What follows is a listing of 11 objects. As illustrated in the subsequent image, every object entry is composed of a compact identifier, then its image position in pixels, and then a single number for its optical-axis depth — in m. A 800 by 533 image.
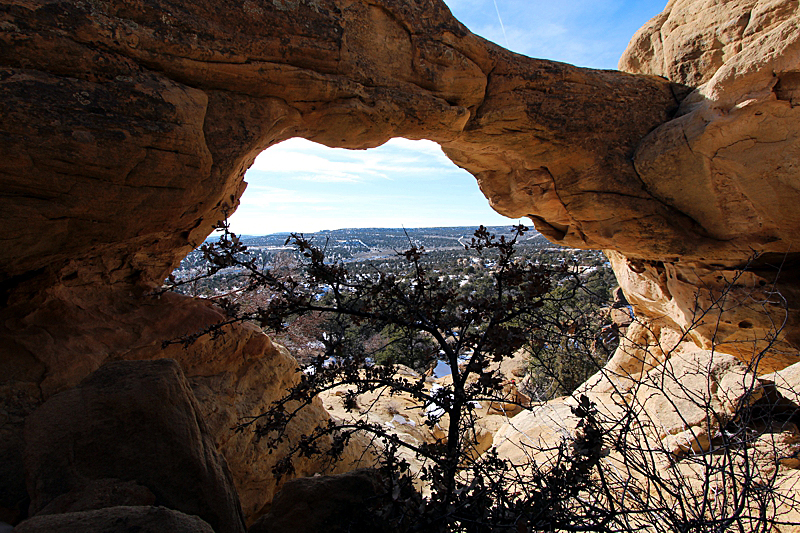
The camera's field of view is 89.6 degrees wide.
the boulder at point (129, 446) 2.43
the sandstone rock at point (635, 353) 10.59
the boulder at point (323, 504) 2.80
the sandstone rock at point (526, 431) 8.01
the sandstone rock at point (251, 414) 4.23
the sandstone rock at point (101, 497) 2.23
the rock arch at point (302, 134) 3.17
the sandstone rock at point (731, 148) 5.14
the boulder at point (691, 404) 6.72
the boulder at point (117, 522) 1.83
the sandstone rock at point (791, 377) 6.08
